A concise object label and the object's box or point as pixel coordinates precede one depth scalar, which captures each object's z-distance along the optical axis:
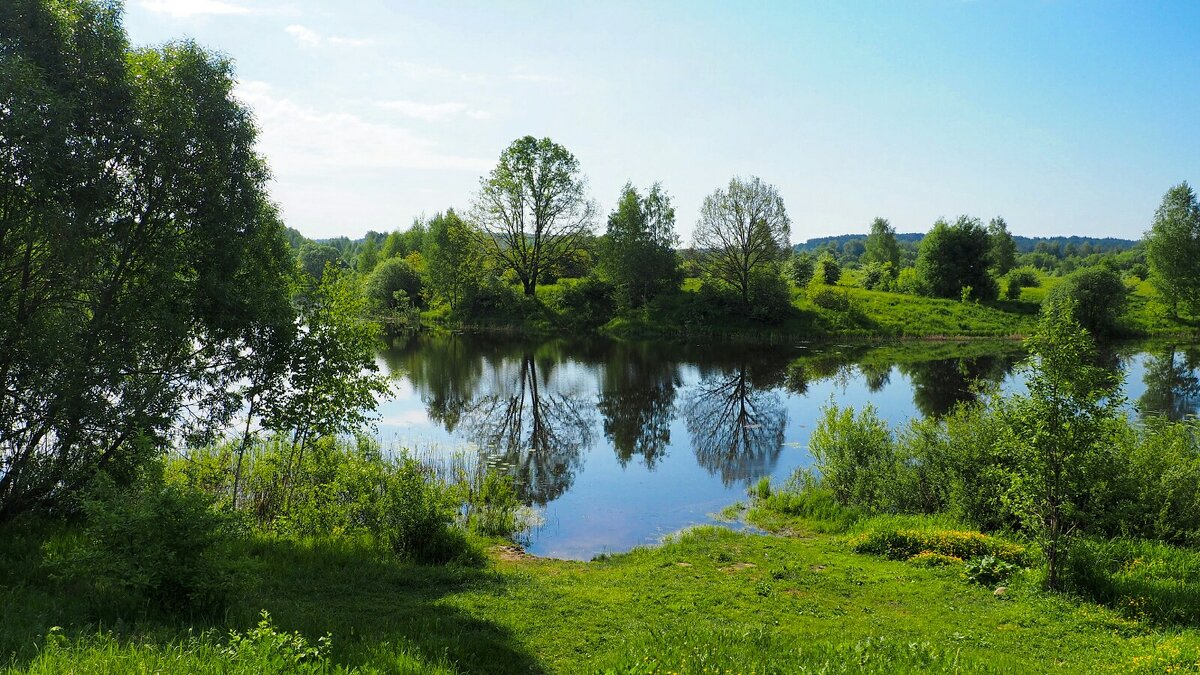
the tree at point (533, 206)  68.62
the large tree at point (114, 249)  12.66
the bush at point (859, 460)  20.30
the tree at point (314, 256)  117.81
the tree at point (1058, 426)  12.70
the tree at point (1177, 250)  65.94
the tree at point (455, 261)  71.50
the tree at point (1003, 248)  91.38
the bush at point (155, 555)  8.74
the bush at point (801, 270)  84.41
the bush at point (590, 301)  73.12
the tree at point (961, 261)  75.50
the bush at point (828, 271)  82.29
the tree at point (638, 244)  69.69
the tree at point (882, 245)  111.02
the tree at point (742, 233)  66.06
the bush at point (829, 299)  69.75
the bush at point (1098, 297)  62.06
